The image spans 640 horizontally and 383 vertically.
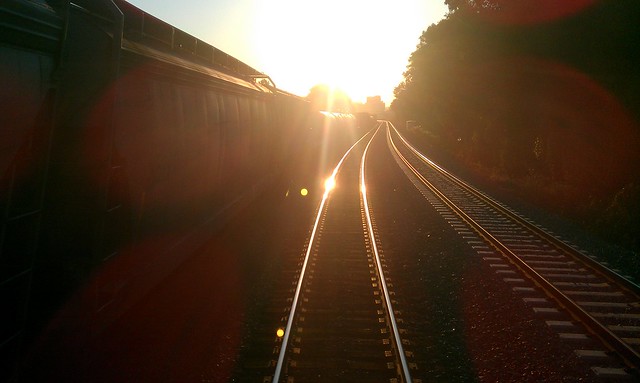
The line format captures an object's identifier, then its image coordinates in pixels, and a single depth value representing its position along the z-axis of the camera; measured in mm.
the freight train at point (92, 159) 4230
